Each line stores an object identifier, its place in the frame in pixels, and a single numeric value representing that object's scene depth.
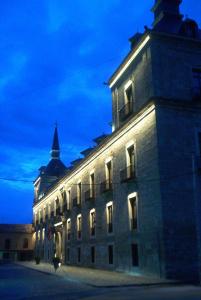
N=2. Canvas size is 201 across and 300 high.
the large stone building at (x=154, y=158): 20.64
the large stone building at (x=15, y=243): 71.25
